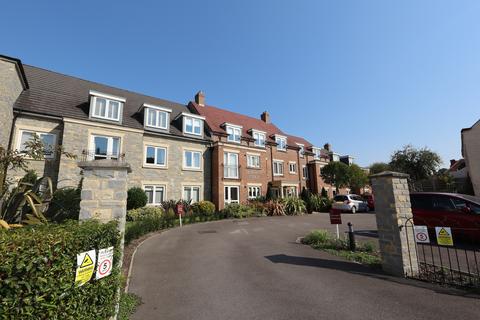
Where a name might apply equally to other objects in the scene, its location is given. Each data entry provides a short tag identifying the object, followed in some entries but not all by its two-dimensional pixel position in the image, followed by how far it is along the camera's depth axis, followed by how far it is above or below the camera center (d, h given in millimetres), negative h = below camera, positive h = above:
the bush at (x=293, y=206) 21656 -986
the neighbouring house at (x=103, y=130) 14094 +4936
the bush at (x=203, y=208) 18842 -893
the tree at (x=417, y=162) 34531 +4605
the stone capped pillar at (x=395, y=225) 5895 -844
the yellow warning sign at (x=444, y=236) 5473 -1042
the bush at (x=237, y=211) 19344 -1192
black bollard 8317 -1650
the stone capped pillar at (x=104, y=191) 4568 +165
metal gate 5344 -2027
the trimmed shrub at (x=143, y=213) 15672 -1015
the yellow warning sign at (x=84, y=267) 2910 -872
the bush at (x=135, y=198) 16328 +37
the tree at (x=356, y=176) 27294 +2106
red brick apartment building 21797 +4072
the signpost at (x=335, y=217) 9242 -894
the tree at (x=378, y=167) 50575 +5985
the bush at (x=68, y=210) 5982 -266
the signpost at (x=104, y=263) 3359 -944
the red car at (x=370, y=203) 23656 -945
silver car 22188 -884
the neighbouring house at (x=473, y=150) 19359 +3488
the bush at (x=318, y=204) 23866 -929
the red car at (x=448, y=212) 8875 -795
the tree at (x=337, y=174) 27141 +2404
